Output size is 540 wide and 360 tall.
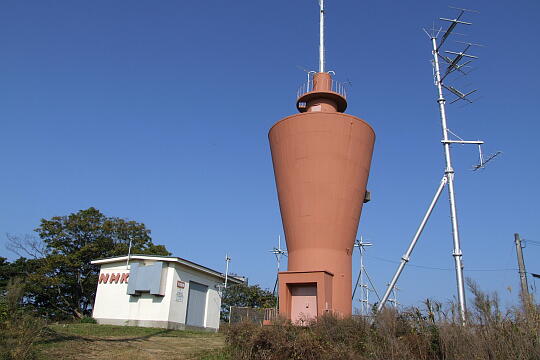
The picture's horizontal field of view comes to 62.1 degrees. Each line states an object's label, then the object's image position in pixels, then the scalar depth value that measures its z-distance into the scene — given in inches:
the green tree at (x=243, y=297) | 1638.8
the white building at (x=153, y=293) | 909.8
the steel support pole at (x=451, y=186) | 587.1
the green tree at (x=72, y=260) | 1232.8
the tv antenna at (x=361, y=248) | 1524.4
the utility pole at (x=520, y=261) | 665.7
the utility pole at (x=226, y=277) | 1110.5
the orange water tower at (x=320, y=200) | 630.5
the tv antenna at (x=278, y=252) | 1581.0
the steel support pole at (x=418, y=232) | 680.4
